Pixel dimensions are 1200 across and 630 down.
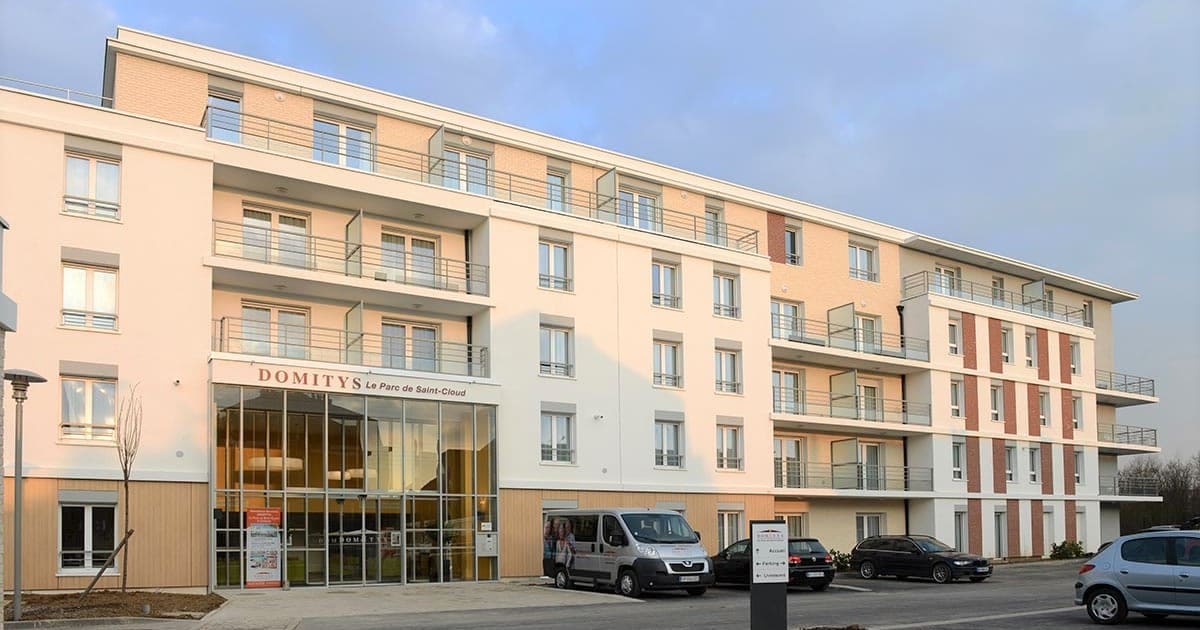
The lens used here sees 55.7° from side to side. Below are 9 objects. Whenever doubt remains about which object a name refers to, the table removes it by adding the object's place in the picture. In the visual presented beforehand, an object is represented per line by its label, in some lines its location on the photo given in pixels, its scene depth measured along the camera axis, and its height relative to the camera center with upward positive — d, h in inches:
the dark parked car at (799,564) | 1080.2 -150.7
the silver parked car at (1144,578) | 668.7 -105.4
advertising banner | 997.2 -117.7
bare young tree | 926.4 -8.2
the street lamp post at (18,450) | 701.9 -21.0
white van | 967.0 -125.0
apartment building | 965.8 +74.3
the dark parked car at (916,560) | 1251.2 -173.9
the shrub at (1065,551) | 1782.7 -230.0
